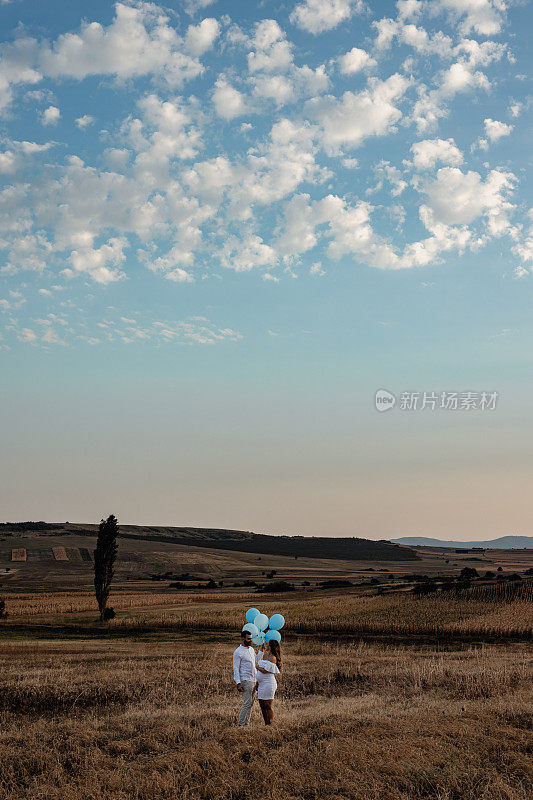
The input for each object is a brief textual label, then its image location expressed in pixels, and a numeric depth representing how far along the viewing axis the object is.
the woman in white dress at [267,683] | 14.77
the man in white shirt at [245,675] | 14.70
